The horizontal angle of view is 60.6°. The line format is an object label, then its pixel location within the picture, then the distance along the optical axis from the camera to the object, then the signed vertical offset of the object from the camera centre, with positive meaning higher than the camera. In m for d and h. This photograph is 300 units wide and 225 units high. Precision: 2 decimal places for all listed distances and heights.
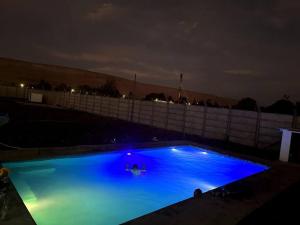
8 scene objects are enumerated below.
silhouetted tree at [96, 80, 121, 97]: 57.42 +1.71
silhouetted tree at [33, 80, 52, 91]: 53.04 +0.55
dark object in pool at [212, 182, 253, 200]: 4.39 -1.51
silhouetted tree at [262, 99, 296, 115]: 17.15 +0.33
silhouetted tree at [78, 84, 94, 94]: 54.52 +0.95
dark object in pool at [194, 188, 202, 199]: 4.29 -1.55
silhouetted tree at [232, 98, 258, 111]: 27.30 +0.62
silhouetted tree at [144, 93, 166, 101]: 50.56 +0.56
